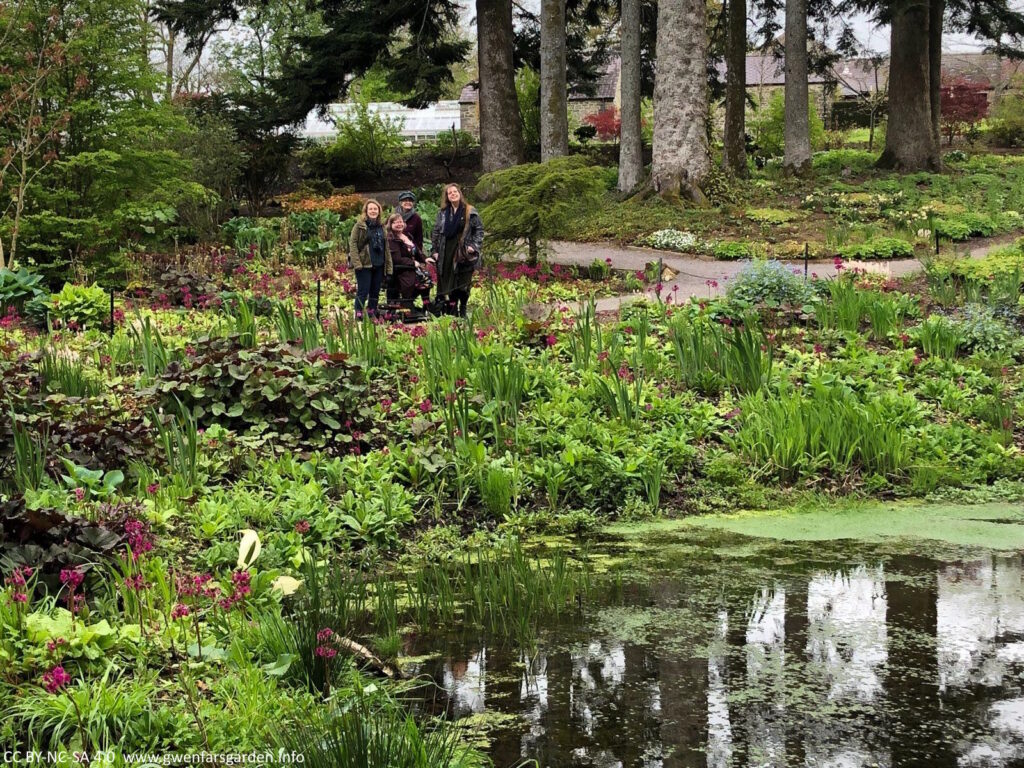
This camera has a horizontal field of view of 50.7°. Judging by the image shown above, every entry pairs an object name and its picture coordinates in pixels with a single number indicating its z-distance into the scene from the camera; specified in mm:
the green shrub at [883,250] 14609
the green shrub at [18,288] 10250
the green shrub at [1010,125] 36812
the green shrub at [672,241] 16112
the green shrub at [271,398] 6609
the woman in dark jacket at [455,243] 10500
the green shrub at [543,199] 12516
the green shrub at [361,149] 27859
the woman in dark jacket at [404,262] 10625
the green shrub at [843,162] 24880
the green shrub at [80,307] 9945
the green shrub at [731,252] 15508
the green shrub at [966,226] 16516
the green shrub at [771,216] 17906
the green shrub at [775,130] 34344
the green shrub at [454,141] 30892
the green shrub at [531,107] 28734
